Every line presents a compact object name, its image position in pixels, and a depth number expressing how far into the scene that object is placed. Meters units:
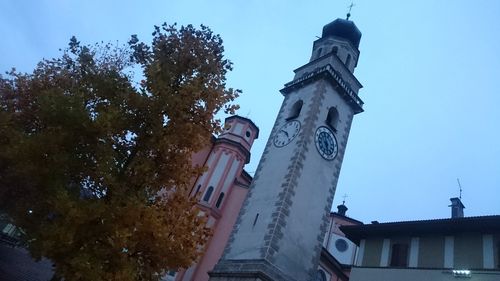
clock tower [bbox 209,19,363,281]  18.53
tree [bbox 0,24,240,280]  8.16
